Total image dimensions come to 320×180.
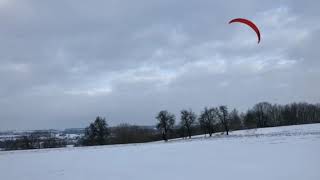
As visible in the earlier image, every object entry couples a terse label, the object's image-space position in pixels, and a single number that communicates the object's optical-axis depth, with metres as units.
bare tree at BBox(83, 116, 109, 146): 79.44
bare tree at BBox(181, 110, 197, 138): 93.19
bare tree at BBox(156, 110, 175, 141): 87.62
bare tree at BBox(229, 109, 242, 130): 118.64
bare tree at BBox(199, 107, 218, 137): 94.35
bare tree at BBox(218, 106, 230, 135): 96.25
